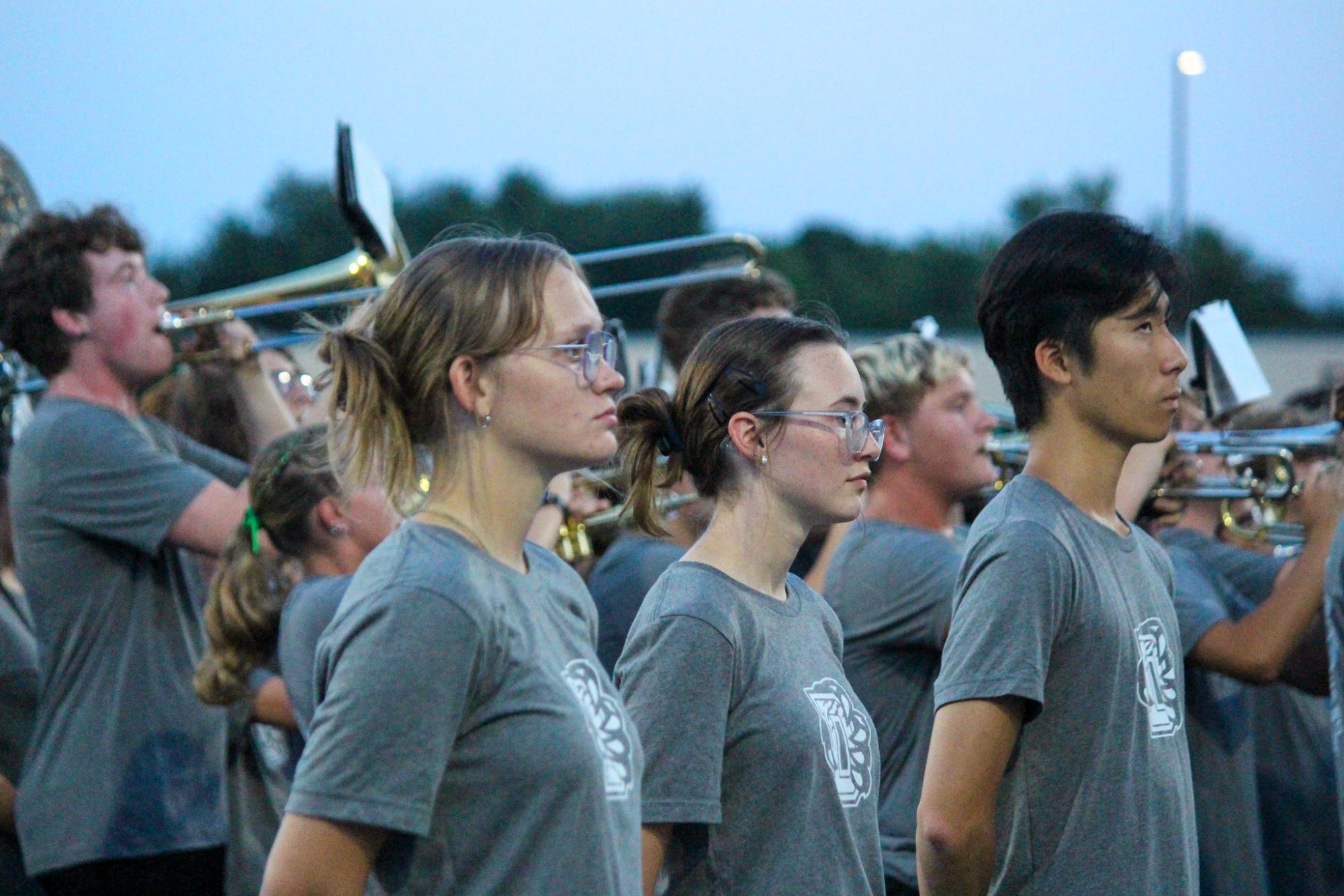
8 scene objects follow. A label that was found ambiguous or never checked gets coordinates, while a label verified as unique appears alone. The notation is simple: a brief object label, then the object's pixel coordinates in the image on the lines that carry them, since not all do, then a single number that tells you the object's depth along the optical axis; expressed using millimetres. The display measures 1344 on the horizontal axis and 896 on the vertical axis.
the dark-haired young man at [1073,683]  5098
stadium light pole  40625
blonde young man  7250
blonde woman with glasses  3658
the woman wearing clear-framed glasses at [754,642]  4781
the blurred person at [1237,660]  7914
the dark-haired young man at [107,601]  7668
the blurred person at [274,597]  7055
